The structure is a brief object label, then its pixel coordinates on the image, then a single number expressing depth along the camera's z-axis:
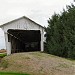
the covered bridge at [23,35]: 16.18
